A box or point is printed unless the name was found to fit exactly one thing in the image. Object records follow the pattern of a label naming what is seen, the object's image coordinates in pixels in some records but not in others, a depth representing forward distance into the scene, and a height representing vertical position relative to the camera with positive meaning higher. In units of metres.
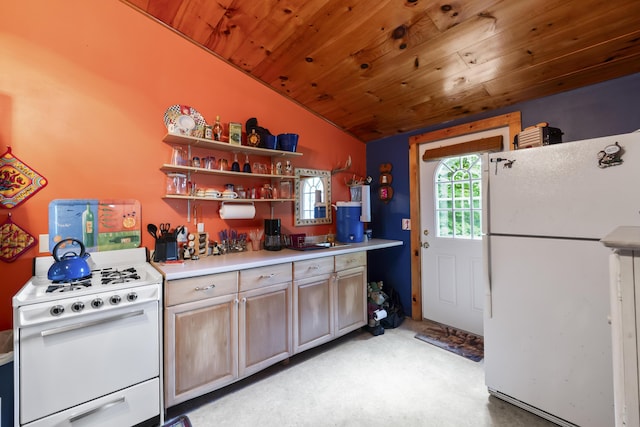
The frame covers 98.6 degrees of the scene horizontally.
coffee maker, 2.59 -0.17
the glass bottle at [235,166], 2.50 +0.47
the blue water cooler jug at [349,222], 3.01 -0.07
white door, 2.78 -0.25
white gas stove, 1.32 -0.68
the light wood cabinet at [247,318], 1.75 -0.76
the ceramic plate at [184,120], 2.23 +0.81
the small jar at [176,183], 2.27 +0.30
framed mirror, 3.08 +0.23
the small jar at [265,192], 2.73 +0.25
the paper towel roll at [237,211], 2.46 +0.06
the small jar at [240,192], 2.59 +0.24
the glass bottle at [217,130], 2.37 +0.76
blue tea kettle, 1.59 -0.28
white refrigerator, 1.45 -0.35
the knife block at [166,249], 2.09 -0.23
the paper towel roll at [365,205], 3.11 +0.12
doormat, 2.49 -1.24
